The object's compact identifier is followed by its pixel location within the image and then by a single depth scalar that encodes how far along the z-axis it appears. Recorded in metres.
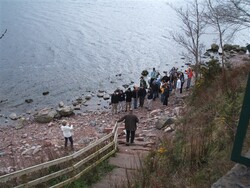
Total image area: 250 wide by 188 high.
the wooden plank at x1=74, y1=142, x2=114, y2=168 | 8.94
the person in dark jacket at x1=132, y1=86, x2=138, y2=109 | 20.41
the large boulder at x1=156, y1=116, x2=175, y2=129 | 16.13
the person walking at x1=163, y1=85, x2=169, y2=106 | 20.89
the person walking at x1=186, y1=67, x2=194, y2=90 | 23.79
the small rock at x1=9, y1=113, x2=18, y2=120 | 23.75
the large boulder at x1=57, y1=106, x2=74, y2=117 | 23.69
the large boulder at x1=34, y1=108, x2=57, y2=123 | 22.72
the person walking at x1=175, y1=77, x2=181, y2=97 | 23.25
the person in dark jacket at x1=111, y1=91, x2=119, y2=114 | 20.43
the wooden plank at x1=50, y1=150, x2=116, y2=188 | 8.07
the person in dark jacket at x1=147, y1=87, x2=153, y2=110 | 20.31
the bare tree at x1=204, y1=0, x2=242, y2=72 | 14.79
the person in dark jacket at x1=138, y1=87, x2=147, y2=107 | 20.52
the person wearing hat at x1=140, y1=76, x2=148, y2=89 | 22.41
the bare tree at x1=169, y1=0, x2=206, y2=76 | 19.68
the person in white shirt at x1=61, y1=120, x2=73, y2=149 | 13.82
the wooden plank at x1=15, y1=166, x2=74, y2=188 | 7.49
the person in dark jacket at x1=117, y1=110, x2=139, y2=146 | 12.71
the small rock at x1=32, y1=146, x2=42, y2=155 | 15.29
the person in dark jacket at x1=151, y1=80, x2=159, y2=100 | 21.47
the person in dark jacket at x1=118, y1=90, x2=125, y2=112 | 20.68
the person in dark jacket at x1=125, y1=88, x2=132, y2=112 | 20.03
